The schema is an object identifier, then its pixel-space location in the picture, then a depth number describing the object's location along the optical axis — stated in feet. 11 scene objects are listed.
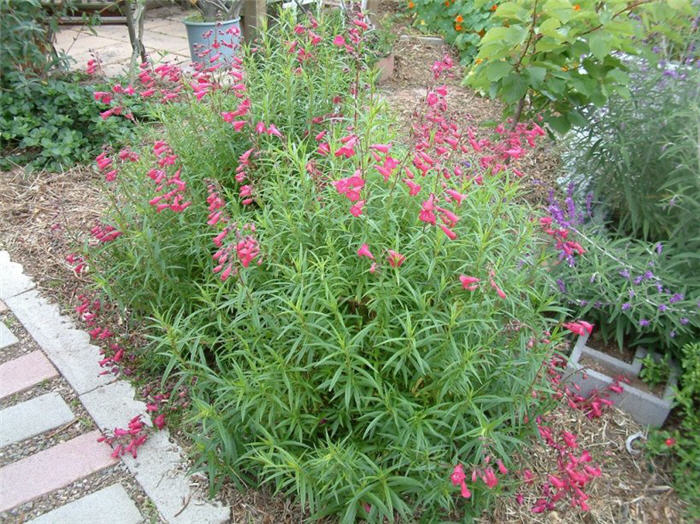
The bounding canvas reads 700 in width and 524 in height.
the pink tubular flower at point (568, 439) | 6.38
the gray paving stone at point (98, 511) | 5.98
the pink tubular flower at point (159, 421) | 6.84
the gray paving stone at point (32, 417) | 6.86
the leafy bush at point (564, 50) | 8.07
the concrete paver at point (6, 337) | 8.06
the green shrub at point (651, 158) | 8.15
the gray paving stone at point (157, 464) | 6.10
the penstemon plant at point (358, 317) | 5.45
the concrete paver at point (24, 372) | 7.43
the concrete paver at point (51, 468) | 6.23
